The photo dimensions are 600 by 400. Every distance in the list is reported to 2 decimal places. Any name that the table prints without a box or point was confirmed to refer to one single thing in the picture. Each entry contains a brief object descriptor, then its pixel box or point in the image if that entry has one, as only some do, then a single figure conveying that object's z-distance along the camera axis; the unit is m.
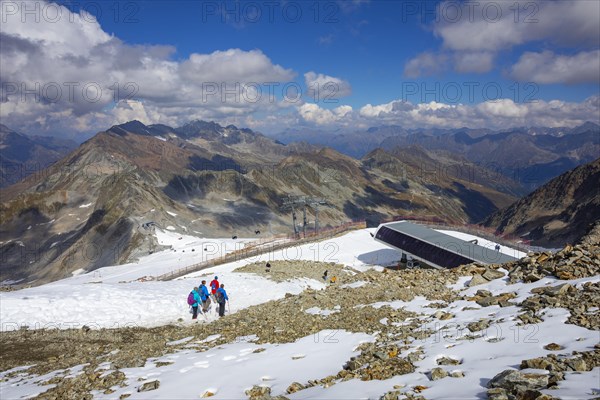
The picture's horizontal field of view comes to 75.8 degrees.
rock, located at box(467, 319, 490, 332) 12.88
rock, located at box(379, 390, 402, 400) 8.47
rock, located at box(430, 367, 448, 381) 9.41
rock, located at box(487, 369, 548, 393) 7.68
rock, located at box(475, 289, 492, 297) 17.62
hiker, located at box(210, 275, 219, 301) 24.00
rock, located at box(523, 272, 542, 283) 17.48
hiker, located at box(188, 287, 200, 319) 22.61
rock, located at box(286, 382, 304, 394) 10.49
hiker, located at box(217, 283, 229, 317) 23.05
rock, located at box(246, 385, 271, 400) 10.38
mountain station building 34.50
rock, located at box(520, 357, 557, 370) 8.53
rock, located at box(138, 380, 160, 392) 11.80
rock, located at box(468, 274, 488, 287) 20.45
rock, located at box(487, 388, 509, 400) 7.38
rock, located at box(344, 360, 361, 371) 11.41
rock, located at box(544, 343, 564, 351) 9.88
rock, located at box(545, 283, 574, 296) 14.31
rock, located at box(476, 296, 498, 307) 15.89
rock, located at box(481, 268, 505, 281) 21.03
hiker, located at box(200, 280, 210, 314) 22.87
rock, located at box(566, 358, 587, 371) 8.24
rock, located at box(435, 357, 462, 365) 10.36
